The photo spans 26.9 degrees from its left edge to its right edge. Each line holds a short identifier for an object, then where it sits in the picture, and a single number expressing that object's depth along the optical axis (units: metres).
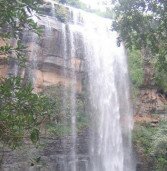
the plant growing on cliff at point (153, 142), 15.00
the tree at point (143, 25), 7.70
